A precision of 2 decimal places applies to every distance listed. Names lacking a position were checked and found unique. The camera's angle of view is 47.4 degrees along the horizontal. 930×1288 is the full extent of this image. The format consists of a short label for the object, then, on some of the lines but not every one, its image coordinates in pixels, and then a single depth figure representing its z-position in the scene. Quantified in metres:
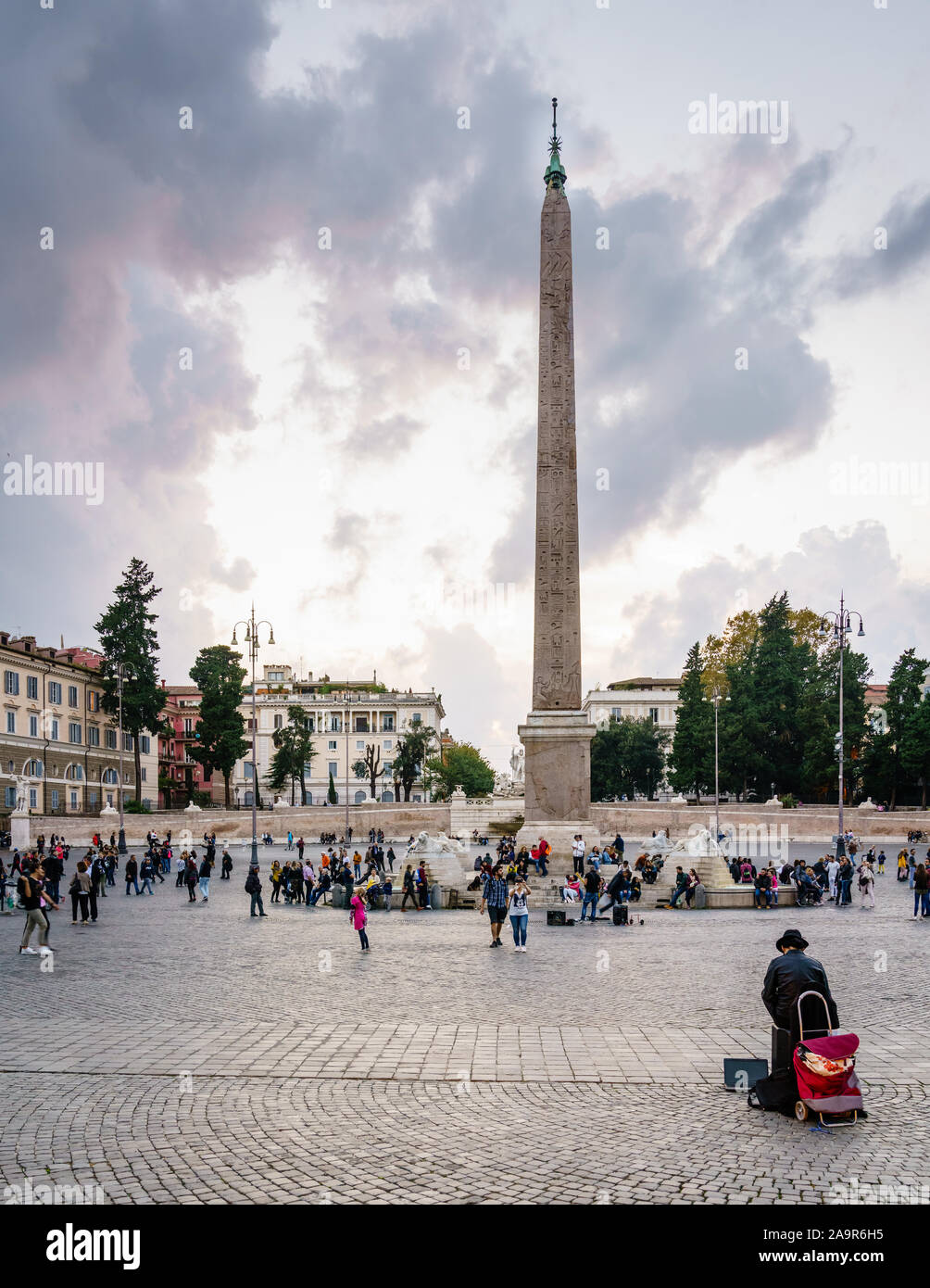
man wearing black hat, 6.82
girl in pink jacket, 15.01
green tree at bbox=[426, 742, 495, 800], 90.06
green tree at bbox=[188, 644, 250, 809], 70.06
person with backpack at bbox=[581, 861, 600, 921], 19.69
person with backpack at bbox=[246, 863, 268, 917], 21.56
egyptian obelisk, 28.70
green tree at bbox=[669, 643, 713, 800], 61.25
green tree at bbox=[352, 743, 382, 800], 94.31
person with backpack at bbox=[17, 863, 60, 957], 13.91
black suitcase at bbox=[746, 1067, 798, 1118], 6.87
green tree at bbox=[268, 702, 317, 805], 83.81
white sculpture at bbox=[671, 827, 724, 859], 26.67
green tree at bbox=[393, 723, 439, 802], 91.44
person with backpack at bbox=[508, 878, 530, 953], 15.20
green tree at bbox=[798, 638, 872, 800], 56.97
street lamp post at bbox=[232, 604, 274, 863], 33.25
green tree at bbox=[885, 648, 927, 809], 56.44
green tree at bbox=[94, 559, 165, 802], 59.84
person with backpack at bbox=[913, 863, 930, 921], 20.52
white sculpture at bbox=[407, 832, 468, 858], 25.61
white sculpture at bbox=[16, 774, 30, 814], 46.79
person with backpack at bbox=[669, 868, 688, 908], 23.30
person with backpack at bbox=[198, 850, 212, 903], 25.23
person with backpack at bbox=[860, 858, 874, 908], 23.89
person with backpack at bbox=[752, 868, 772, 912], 23.15
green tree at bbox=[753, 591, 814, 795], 59.06
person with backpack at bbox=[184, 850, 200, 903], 25.75
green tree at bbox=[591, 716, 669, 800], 82.25
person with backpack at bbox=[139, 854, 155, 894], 27.78
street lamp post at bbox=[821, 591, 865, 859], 32.25
